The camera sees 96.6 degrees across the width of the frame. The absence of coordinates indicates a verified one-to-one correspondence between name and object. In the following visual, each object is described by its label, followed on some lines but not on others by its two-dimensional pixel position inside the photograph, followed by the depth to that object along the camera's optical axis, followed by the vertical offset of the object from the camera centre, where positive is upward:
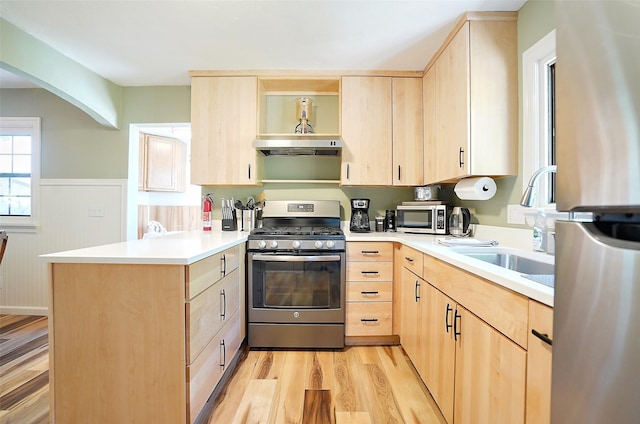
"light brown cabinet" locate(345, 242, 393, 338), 2.25 -0.60
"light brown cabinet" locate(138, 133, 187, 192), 3.88 +0.70
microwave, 2.36 -0.05
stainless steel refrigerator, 0.47 +0.00
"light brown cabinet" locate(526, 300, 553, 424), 0.77 -0.42
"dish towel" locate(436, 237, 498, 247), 1.70 -0.17
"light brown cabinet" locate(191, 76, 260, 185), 2.54 +0.75
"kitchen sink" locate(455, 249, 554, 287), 1.34 -0.25
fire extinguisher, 2.68 -0.01
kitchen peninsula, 1.21 -0.54
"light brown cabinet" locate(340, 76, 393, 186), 2.54 +0.75
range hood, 2.38 +0.57
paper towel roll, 1.88 +0.17
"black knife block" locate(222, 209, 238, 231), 2.67 -0.10
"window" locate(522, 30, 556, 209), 1.61 +0.57
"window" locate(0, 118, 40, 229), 3.01 +0.45
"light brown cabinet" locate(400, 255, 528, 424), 0.91 -0.54
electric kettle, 2.19 -0.06
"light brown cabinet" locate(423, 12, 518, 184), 1.79 +0.76
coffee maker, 2.66 -0.04
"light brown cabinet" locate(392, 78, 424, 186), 2.54 +0.75
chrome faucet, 1.03 +0.08
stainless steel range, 2.20 -0.62
